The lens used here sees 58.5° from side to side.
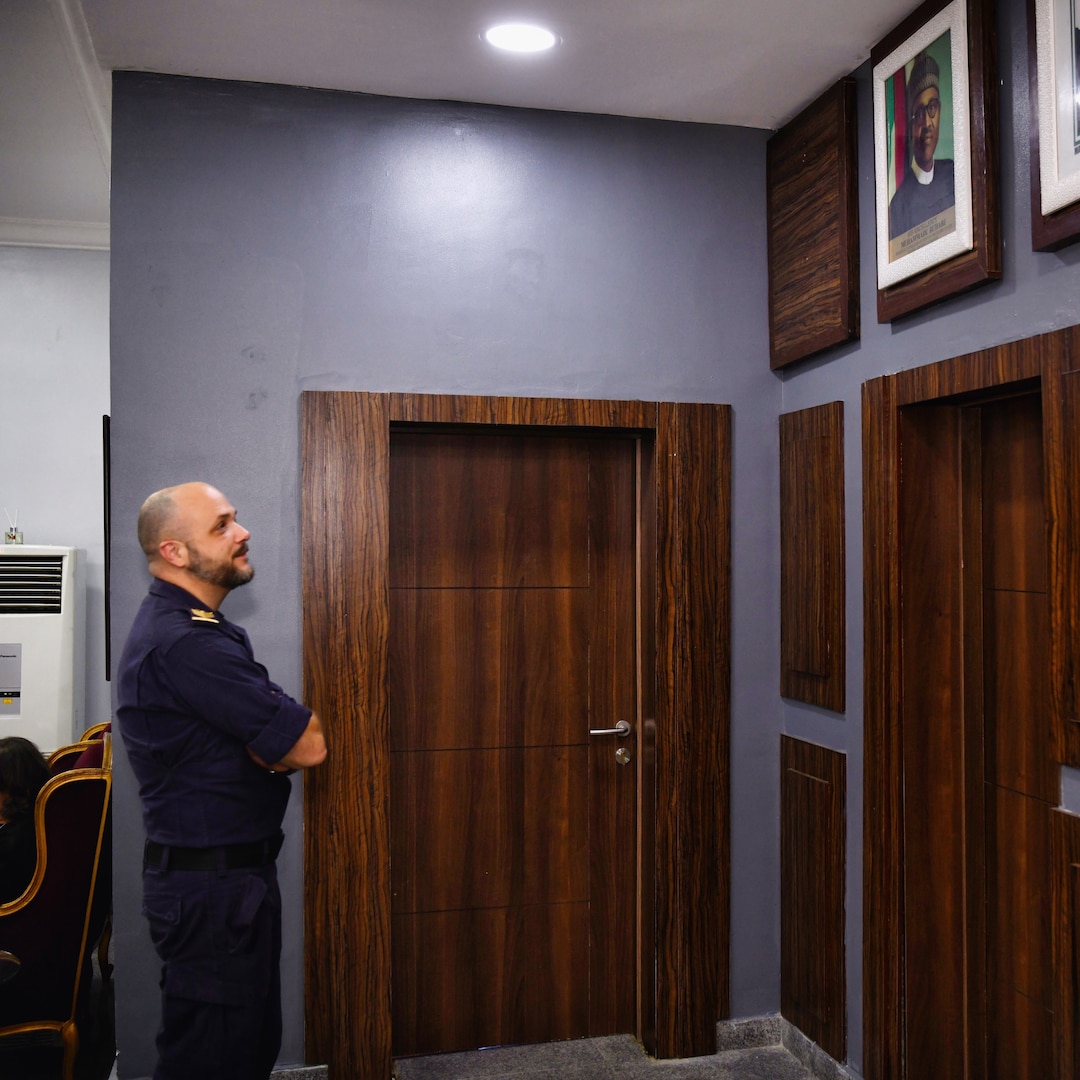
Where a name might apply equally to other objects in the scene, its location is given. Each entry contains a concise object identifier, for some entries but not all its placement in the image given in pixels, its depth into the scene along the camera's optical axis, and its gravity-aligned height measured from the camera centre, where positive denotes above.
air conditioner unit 4.17 -0.32
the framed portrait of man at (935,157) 2.16 +0.99
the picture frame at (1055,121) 1.92 +0.91
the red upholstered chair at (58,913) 2.75 -0.97
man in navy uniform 2.15 -0.54
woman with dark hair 2.98 -0.77
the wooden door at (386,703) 2.73 -0.39
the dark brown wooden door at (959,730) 2.41 -0.42
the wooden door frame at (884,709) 2.49 -0.37
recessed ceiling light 2.49 +1.40
